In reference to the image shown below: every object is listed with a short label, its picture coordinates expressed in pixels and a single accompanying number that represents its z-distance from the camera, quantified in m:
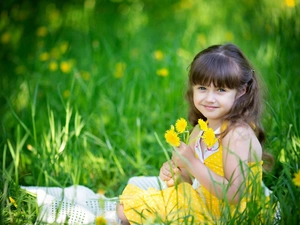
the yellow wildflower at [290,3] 3.82
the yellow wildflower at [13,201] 2.13
